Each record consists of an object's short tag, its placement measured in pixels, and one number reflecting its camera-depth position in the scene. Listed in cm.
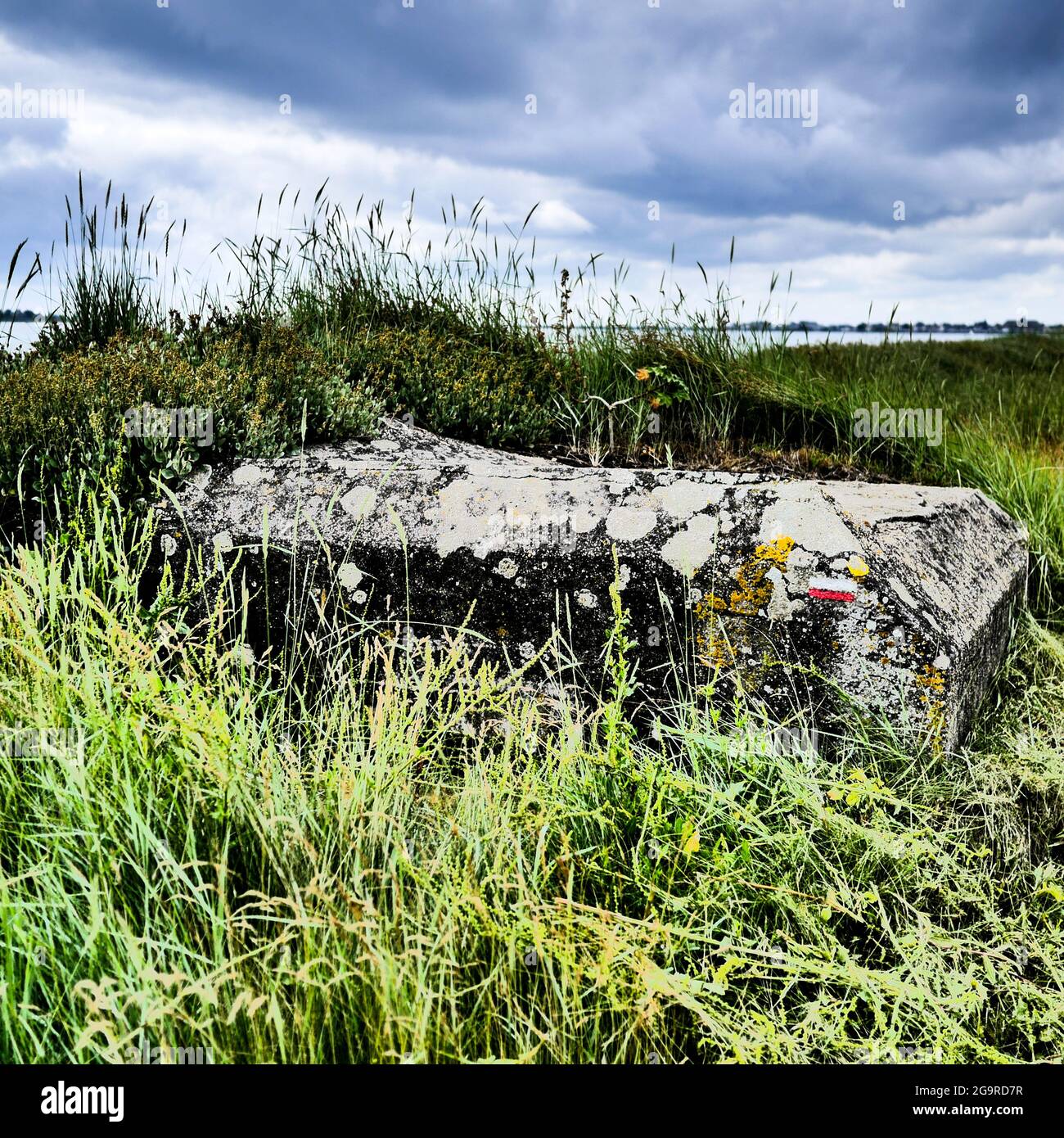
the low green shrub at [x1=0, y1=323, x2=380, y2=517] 355
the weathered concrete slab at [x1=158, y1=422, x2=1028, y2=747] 262
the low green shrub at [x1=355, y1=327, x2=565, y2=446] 509
